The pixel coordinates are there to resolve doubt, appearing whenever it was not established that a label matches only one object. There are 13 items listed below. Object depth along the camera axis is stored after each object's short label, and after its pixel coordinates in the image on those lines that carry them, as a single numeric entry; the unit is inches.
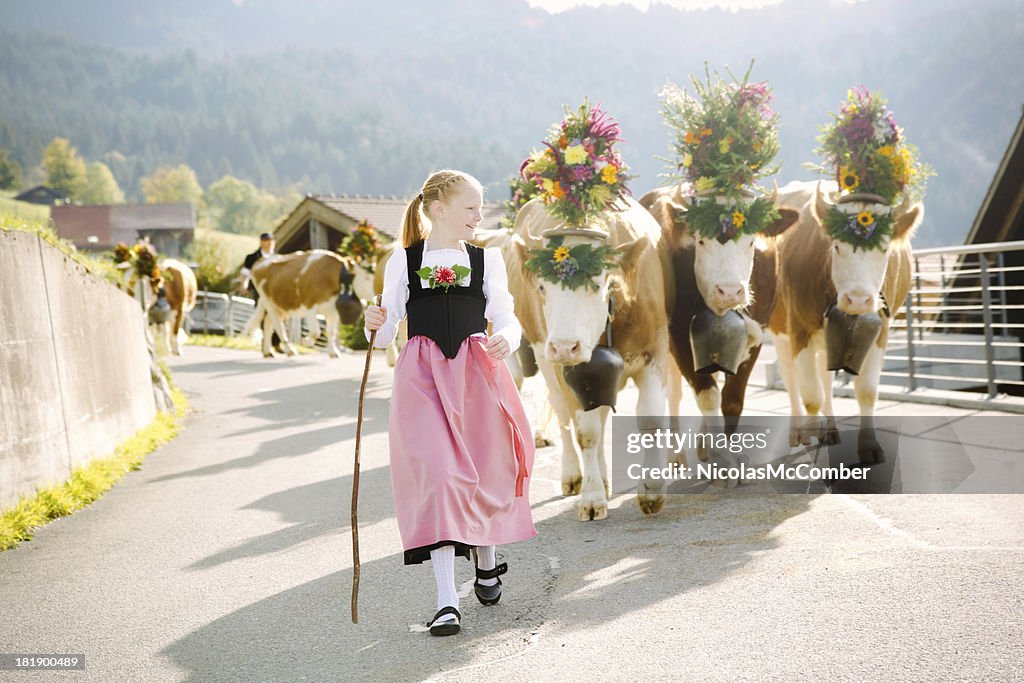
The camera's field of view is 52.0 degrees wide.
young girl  179.6
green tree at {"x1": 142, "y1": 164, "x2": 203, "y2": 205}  7155.5
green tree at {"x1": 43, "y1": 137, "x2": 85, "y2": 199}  7047.2
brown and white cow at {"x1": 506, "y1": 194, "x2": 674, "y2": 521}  241.6
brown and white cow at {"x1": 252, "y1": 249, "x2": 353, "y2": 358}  869.2
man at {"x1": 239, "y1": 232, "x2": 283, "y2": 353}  930.1
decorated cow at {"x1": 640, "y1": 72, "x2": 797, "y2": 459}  269.3
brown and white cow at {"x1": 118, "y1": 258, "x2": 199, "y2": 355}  935.7
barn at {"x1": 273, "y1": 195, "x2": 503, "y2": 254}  1273.4
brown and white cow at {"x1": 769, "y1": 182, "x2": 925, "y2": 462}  285.4
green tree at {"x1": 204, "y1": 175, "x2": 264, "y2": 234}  6929.1
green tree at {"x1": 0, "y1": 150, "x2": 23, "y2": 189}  6879.9
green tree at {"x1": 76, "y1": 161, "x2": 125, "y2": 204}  7140.8
